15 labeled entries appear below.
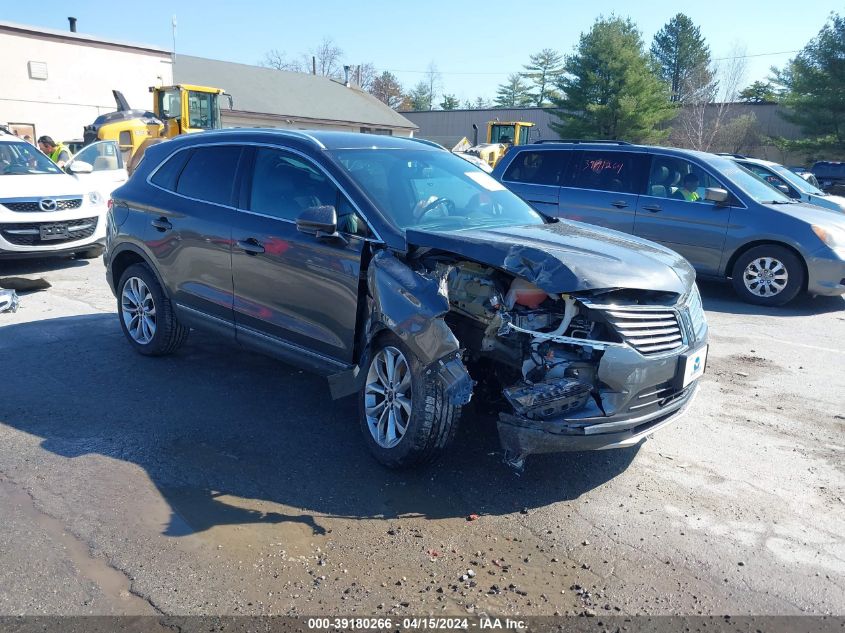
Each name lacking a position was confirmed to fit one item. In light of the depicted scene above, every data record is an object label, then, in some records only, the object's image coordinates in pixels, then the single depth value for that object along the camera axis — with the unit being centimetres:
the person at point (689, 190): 950
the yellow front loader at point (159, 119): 2120
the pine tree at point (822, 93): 3491
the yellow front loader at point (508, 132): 3303
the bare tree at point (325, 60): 8019
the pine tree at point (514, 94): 9431
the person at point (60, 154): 1462
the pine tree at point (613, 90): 4206
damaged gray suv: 373
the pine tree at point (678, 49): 6494
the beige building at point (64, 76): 3105
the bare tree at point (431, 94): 10062
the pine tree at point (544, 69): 9046
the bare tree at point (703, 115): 3884
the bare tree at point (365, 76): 8801
